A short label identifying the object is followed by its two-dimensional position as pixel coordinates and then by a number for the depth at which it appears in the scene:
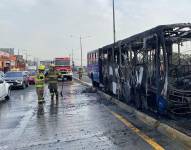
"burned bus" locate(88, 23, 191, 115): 4.56
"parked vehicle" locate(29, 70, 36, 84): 18.20
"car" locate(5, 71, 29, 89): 13.72
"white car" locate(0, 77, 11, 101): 8.43
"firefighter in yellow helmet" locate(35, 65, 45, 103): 7.42
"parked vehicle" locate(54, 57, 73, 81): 20.12
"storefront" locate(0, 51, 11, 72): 22.76
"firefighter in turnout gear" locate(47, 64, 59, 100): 8.14
